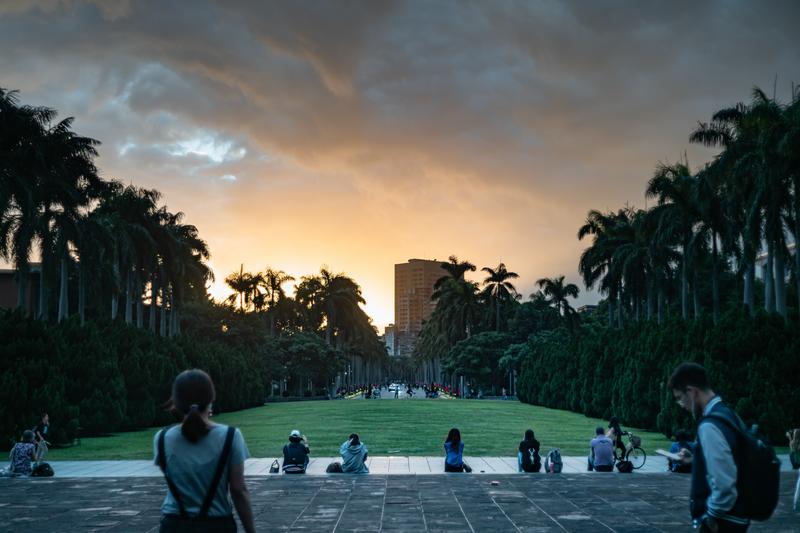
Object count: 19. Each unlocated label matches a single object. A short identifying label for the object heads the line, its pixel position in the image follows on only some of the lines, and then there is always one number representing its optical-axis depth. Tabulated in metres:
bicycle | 20.67
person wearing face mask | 4.67
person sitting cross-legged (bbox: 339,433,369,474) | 18.98
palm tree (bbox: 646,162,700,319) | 49.78
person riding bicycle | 21.03
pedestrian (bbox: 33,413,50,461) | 20.11
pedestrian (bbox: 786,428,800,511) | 16.39
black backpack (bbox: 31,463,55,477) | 18.86
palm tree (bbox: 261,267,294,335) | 94.62
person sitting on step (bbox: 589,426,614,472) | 19.50
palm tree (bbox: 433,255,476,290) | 108.94
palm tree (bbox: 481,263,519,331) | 99.31
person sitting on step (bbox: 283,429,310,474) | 19.00
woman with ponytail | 4.51
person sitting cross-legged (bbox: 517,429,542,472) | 19.53
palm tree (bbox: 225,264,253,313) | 91.62
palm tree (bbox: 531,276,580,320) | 88.50
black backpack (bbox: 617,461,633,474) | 19.42
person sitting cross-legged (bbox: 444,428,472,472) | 19.38
